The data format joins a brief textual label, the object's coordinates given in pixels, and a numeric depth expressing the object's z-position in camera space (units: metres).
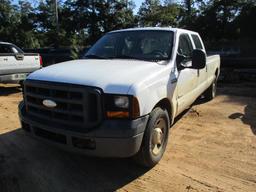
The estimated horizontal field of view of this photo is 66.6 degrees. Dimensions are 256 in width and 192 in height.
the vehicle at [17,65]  5.98
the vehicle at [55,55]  9.72
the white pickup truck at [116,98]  2.25
